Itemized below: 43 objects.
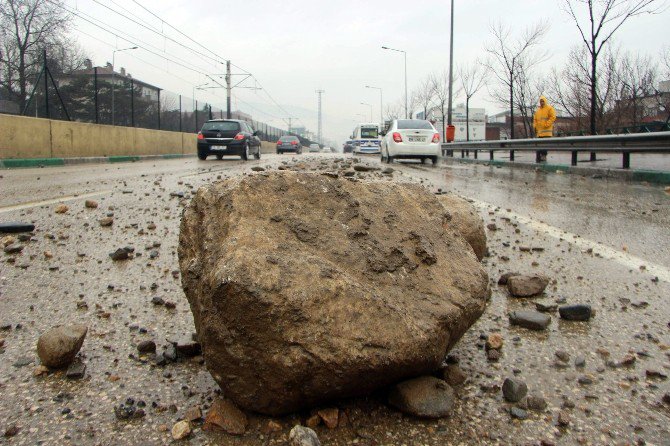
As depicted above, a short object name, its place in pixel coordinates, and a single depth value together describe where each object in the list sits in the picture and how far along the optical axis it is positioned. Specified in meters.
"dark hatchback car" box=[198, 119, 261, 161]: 19.56
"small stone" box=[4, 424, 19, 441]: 1.49
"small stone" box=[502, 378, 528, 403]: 1.71
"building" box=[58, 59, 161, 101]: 21.45
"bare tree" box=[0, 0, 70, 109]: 34.44
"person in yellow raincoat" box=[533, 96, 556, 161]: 16.66
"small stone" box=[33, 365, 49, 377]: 1.86
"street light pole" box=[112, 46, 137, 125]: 24.44
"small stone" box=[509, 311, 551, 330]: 2.31
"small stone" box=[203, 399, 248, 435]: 1.54
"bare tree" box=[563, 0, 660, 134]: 15.57
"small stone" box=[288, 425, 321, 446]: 1.43
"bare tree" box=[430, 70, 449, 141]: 53.55
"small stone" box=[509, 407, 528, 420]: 1.61
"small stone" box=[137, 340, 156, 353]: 2.04
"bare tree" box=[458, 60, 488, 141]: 41.59
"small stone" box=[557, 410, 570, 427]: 1.57
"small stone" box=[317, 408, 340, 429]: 1.55
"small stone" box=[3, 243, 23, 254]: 3.43
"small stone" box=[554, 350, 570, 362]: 1.99
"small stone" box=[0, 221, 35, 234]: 4.02
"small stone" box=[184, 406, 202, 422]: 1.59
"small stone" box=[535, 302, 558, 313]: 2.54
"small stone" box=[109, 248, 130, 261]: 3.39
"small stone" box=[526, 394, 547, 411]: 1.66
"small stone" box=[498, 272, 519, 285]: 2.97
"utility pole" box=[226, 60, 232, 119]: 47.38
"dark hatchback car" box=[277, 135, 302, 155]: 40.62
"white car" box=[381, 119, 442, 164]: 16.73
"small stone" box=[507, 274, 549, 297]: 2.76
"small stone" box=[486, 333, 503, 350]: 2.09
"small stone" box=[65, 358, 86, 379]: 1.83
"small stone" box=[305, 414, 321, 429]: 1.56
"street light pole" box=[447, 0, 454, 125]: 28.75
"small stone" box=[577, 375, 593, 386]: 1.81
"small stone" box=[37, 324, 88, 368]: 1.89
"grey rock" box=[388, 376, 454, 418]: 1.60
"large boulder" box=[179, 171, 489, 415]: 1.51
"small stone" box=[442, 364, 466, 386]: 1.81
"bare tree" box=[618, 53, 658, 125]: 23.98
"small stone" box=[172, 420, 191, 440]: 1.51
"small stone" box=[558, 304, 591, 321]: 2.40
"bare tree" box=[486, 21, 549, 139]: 26.83
